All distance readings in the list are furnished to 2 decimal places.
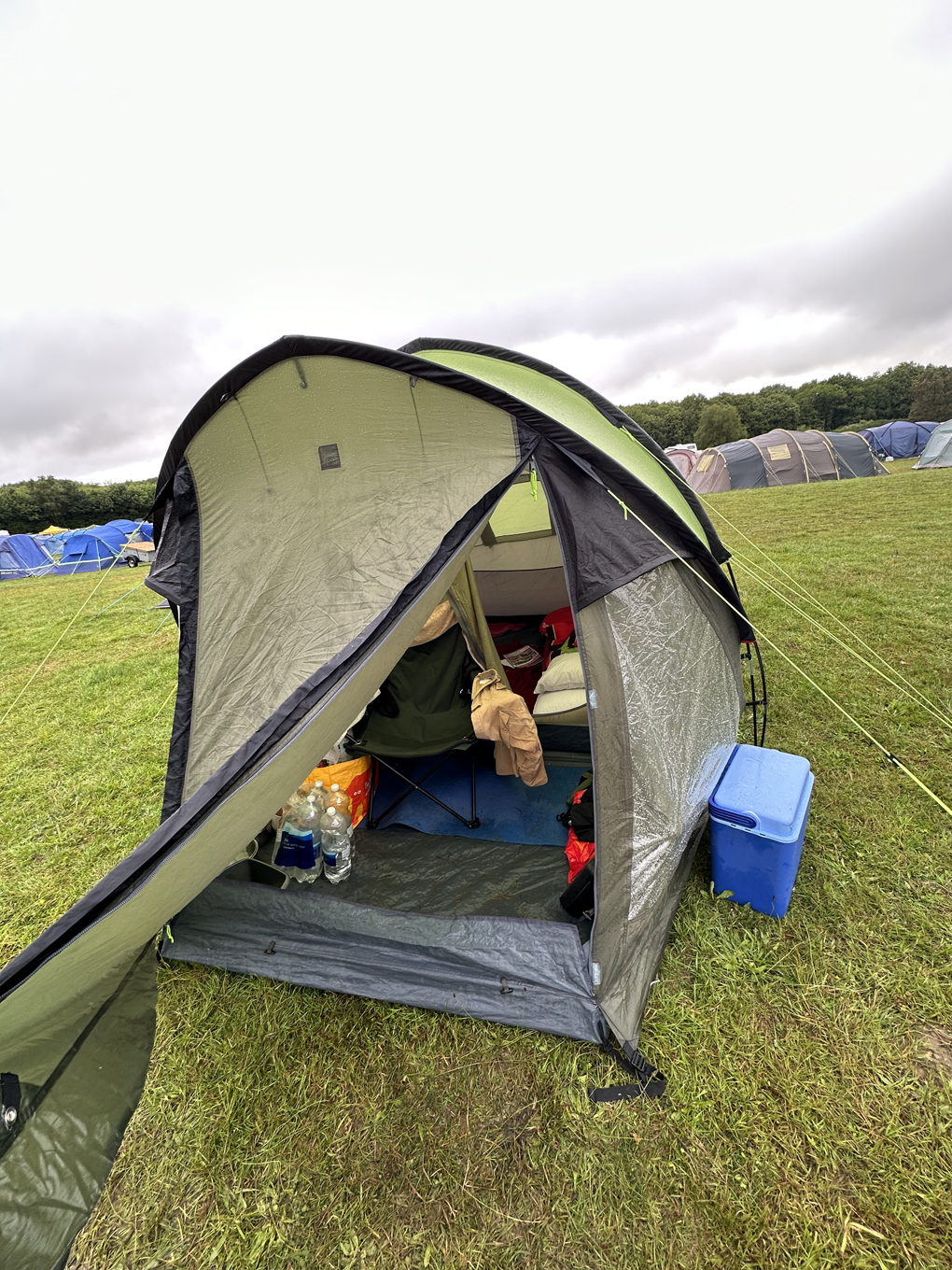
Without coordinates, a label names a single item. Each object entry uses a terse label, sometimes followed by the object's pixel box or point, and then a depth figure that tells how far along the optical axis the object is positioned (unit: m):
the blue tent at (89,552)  18.38
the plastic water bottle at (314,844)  2.59
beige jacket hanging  2.79
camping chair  2.94
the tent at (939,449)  16.08
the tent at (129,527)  19.39
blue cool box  2.09
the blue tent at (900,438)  21.86
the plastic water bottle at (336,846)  2.58
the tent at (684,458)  19.44
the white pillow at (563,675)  3.08
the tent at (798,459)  16.42
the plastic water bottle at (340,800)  2.79
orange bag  2.86
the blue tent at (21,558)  17.67
